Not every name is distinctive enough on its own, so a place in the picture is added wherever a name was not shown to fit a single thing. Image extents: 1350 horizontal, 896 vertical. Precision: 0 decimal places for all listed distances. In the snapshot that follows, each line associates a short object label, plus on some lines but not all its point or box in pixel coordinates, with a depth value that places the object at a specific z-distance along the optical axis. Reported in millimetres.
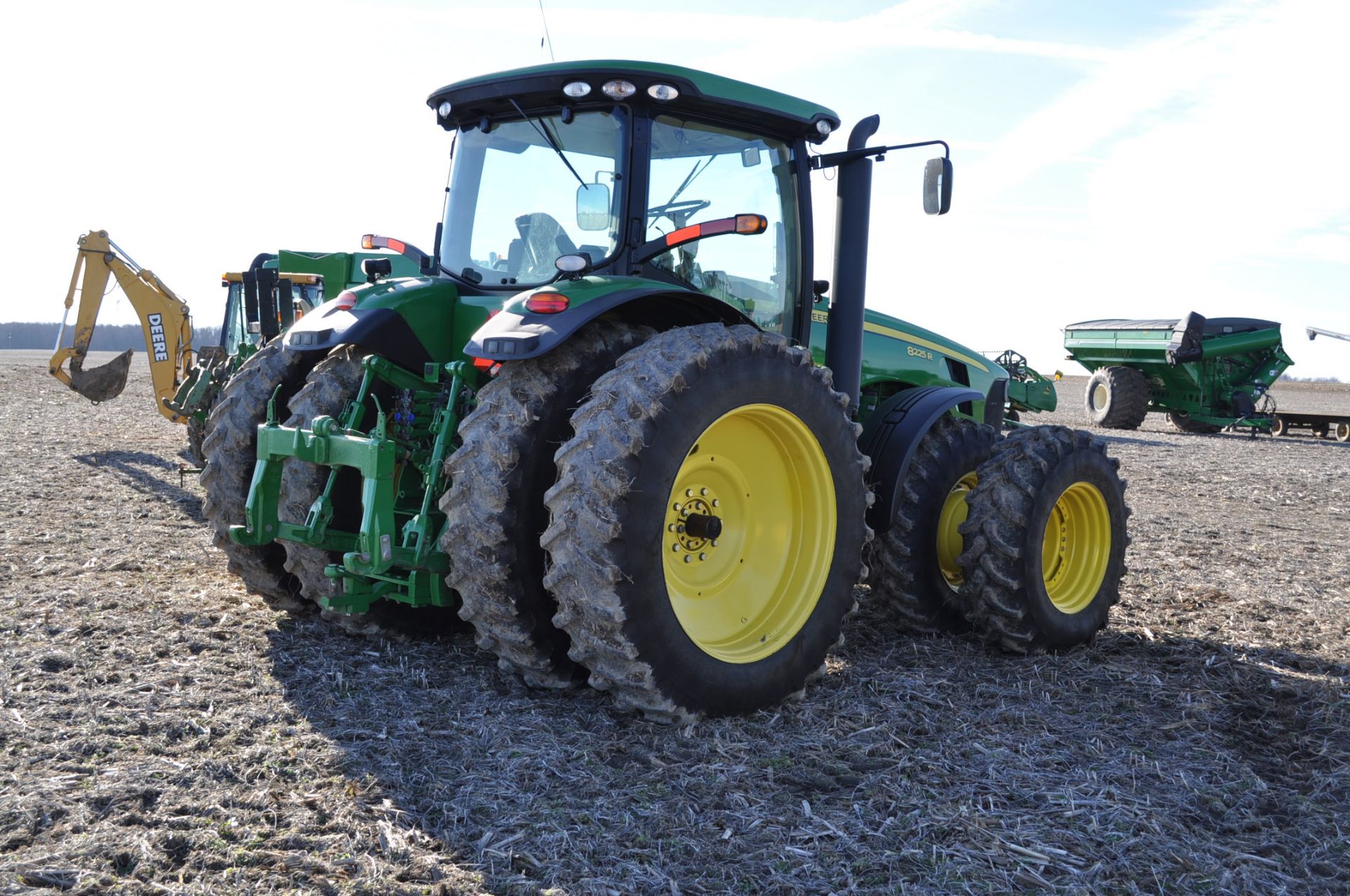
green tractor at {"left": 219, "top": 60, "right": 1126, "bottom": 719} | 3676
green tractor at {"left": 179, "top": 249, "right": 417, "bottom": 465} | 11094
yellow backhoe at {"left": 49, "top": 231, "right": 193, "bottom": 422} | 14117
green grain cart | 20375
